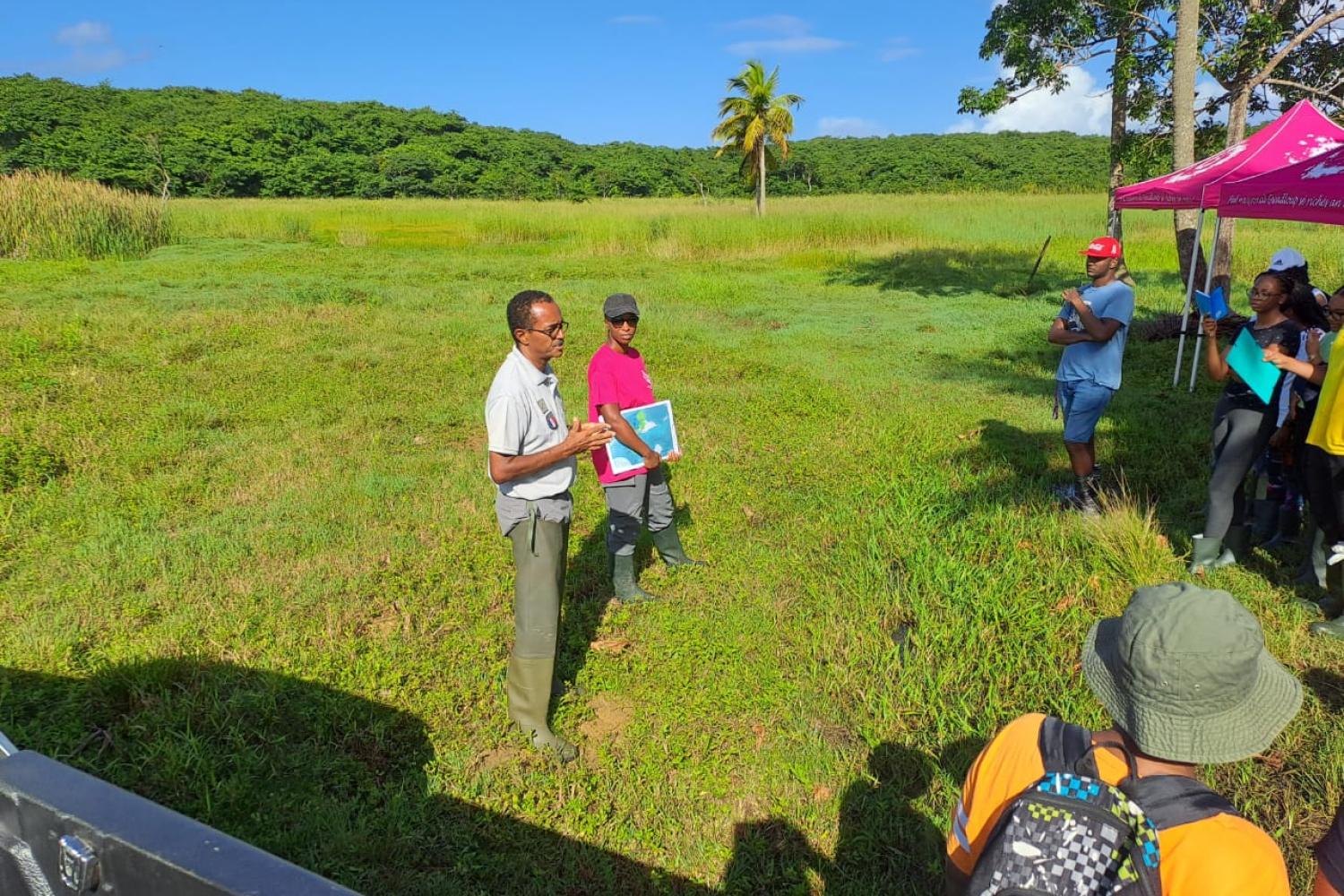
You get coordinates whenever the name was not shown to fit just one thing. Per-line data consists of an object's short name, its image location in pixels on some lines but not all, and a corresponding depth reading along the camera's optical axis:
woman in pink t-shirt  4.00
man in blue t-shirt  4.68
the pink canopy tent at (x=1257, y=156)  7.61
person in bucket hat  1.18
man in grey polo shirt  2.90
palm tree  32.72
